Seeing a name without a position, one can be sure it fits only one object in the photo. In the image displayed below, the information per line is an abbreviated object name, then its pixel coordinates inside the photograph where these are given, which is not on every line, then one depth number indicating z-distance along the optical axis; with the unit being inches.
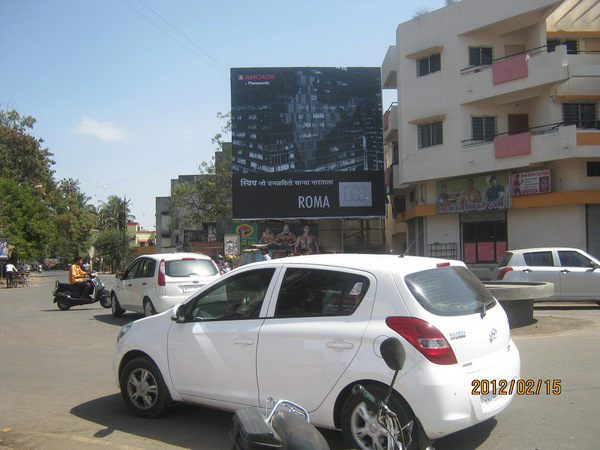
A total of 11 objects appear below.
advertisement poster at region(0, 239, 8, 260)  1455.5
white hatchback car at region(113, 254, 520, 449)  160.2
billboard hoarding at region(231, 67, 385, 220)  1370.6
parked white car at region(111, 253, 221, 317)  485.4
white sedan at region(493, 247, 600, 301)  559.5
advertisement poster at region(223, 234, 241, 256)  1125.7
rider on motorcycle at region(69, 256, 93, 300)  663.8
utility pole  2961.1
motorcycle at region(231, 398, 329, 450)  116.6
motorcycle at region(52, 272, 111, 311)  671.8
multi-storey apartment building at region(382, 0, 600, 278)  965.8
